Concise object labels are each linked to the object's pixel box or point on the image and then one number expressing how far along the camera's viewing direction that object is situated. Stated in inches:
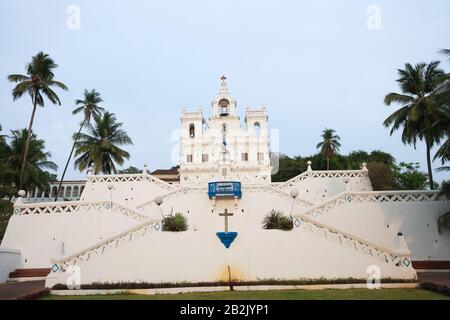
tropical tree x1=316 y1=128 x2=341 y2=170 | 1856.5
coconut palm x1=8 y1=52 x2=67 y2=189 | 1090.1
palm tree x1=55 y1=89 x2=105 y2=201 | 1390.3
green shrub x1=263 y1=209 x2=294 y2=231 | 585.1
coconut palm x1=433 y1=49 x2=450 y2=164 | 557.9
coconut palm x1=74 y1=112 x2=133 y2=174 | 1327.5
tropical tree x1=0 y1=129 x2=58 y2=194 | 1192.8
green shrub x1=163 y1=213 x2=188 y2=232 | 588.4
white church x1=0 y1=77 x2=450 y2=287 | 478.3
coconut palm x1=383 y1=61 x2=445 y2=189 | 892.6
